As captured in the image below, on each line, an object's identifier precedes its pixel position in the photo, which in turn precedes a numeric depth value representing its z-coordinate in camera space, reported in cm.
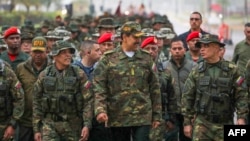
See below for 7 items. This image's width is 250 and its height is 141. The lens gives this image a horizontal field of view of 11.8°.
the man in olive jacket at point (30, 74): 1567
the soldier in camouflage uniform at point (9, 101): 1416
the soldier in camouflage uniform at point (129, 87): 1352
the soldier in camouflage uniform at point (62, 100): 1377
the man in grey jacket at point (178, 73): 1608
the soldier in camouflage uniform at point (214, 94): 1312
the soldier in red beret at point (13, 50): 1689
